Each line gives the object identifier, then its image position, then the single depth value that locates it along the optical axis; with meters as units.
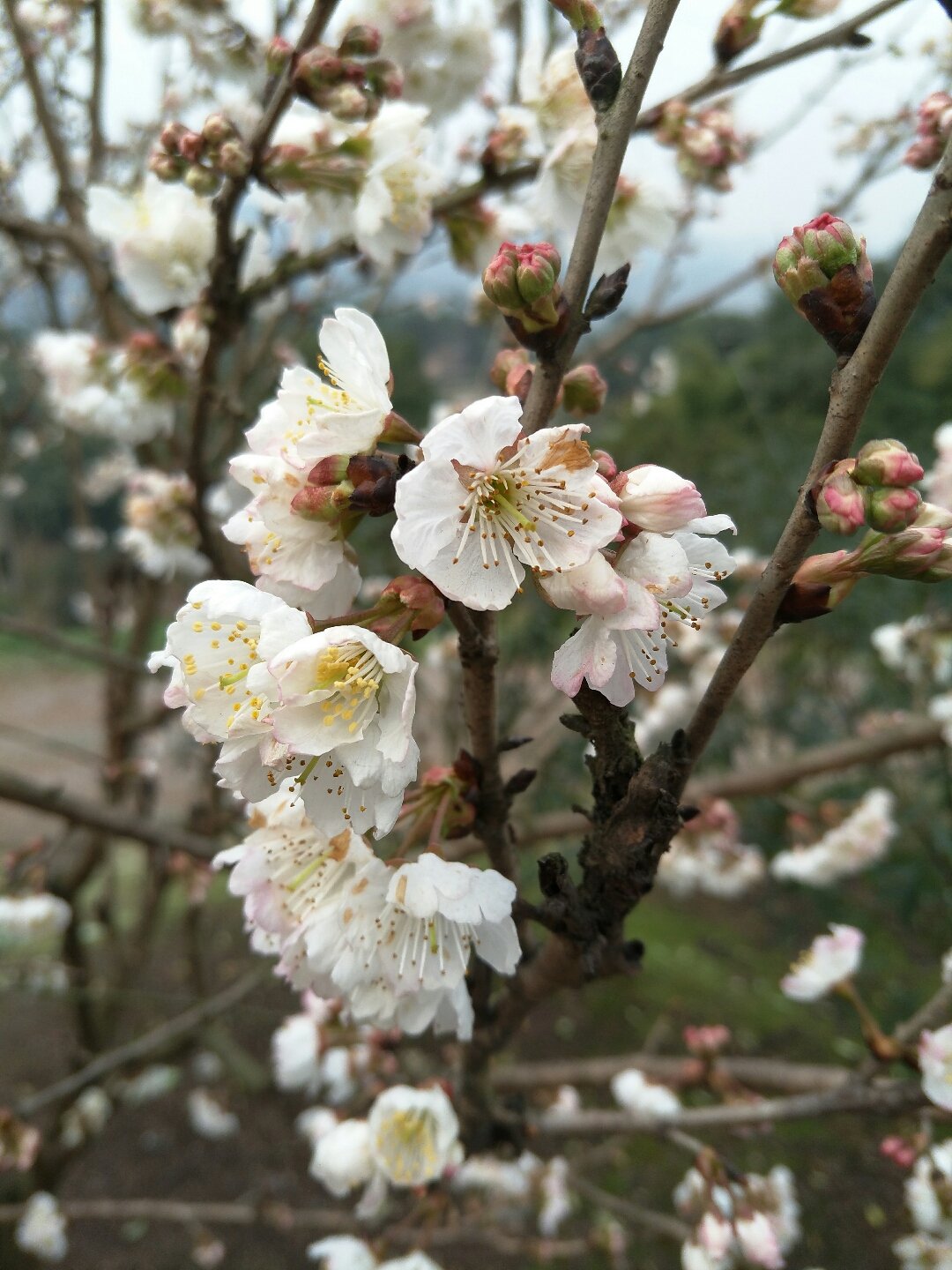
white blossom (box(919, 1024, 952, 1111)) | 0.19
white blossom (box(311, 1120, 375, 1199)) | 0.22
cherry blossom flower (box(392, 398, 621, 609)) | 0.11
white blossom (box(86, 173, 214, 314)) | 0.26
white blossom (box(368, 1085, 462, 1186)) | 0.21
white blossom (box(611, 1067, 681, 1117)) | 0.31
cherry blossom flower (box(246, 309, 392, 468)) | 0.12
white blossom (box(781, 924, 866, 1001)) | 0.26
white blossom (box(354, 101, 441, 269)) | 0.23
